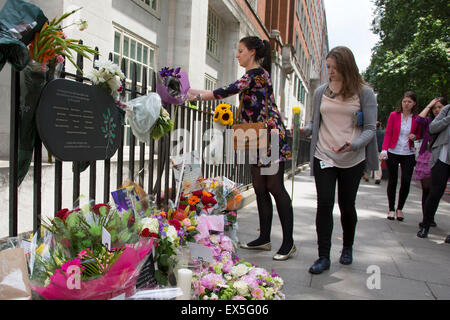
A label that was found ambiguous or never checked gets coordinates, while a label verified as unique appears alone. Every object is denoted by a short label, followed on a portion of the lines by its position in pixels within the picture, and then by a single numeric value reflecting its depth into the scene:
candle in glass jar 1.84
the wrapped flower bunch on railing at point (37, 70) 1.85
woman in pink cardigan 5.30
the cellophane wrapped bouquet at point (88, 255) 1.42
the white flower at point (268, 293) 2.09
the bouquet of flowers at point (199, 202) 3.20
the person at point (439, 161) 4.31
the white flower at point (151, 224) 2.08
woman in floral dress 3.24
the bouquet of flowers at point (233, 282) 2.03
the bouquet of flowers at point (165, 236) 1.98
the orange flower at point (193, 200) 3.18
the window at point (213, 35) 11.30
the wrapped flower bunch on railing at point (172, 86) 2.91
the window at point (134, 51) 6.77
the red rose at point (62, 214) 1.86
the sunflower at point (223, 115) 3.89
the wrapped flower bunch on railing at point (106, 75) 2.24
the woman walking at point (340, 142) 3.05
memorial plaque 1.93
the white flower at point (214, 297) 1.98
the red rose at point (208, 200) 3.28
